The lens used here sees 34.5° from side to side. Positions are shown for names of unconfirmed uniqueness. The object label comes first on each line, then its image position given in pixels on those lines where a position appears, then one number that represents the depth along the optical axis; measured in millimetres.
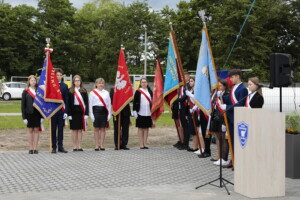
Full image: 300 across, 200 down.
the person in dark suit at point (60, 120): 12156
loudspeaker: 7934
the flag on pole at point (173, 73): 12118
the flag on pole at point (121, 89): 13023
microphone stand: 7771
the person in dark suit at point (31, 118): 11773
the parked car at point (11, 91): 42844
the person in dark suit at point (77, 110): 12273
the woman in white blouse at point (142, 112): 13000
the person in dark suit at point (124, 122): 13039
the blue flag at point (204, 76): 9750
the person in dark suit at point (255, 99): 9415
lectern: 7090
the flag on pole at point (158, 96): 12969
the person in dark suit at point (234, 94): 9638
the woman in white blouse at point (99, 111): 12500
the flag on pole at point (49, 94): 11820
